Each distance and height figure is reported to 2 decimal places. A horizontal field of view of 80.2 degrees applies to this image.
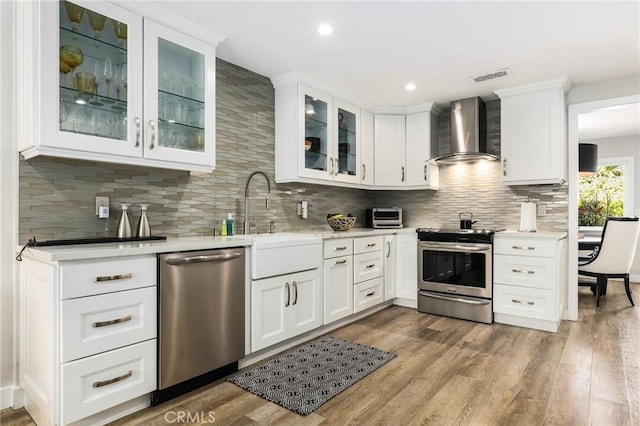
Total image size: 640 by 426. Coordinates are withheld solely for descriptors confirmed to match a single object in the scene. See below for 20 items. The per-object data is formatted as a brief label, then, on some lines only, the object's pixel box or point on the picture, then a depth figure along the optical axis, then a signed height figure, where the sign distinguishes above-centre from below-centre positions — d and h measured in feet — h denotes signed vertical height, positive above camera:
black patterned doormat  7.16 -3.47
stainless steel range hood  13.30 +2.88
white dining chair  14.40 -1.49
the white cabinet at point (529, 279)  11.10 -2.04
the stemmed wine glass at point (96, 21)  6.85 +3.48
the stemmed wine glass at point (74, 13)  6.52 +3.47
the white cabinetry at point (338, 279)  10.68 -1.96
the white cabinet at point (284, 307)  8.55 -2.31
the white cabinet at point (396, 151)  14.67 +2.39
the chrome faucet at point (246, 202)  10.53 +0.29
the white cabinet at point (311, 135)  11.37 +2.44
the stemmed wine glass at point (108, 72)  7.09 +2.63
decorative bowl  12.54 -0.36
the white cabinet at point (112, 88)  6.27 +2.36
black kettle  13.58 -0.29
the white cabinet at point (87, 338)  5.62 -2.01
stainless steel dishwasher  6.82 -2.04
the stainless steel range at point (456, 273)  12.03 -2.01
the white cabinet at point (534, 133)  11.92 +2.56
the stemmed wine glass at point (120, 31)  7.18 +3.46
